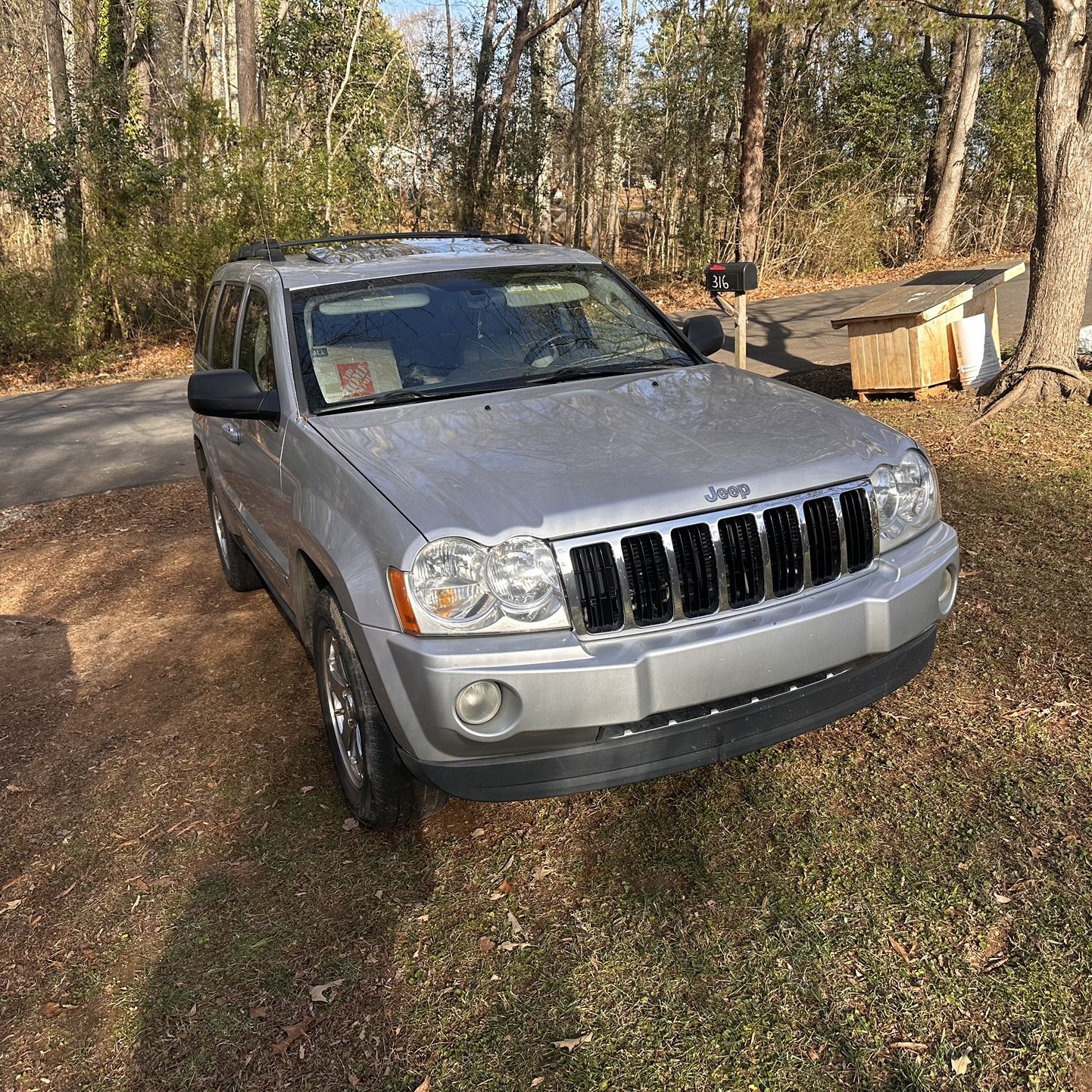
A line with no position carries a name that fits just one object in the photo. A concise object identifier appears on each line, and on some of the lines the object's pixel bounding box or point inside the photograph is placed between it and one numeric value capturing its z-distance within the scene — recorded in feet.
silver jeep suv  9.15
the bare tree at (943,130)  68.95
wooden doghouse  28.43
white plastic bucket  29.30
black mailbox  23.56
